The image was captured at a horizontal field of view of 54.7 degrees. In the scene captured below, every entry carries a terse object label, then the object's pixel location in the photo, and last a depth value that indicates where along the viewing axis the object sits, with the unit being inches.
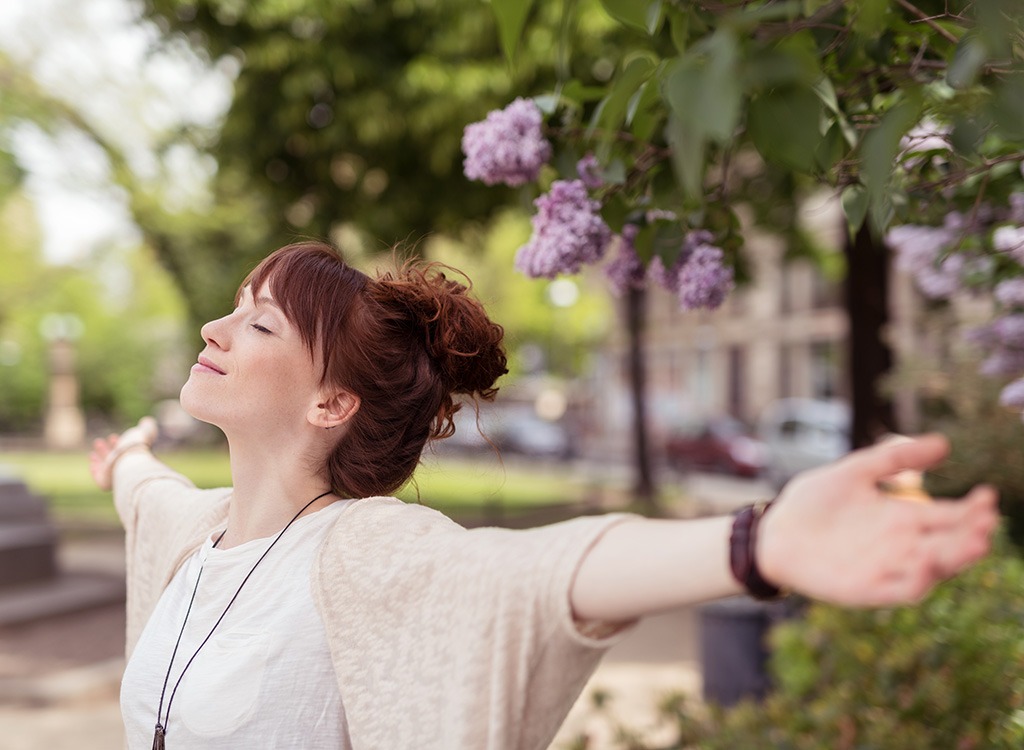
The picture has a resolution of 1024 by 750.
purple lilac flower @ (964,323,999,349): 112.5
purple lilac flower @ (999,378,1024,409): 84.7
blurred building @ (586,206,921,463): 1256.2
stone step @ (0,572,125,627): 330.3
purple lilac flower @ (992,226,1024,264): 84.4
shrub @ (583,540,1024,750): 117.4
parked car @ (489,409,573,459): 1264.8
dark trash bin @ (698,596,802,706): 205.6
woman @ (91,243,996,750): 34.7
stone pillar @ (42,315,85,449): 1596.9
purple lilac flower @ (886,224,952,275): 106.0
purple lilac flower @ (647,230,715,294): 77.3
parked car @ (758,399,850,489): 792.9
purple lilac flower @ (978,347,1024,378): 112.3
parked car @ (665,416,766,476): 922.7
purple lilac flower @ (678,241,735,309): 75.1
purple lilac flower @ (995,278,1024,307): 94.3
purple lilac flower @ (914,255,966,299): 122.3
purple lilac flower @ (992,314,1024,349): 103.3
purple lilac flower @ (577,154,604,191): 75.7
